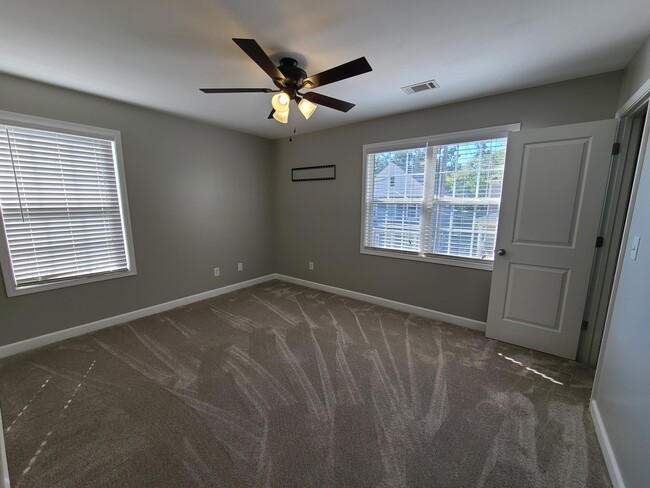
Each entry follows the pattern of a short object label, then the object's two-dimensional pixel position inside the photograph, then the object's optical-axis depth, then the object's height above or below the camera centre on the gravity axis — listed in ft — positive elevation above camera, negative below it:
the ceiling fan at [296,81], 5.08 +2.69
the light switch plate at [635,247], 4.84 -0.76
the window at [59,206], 7.63 -0.14
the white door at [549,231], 7.14 -0.76
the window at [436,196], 8.93 +0.30
